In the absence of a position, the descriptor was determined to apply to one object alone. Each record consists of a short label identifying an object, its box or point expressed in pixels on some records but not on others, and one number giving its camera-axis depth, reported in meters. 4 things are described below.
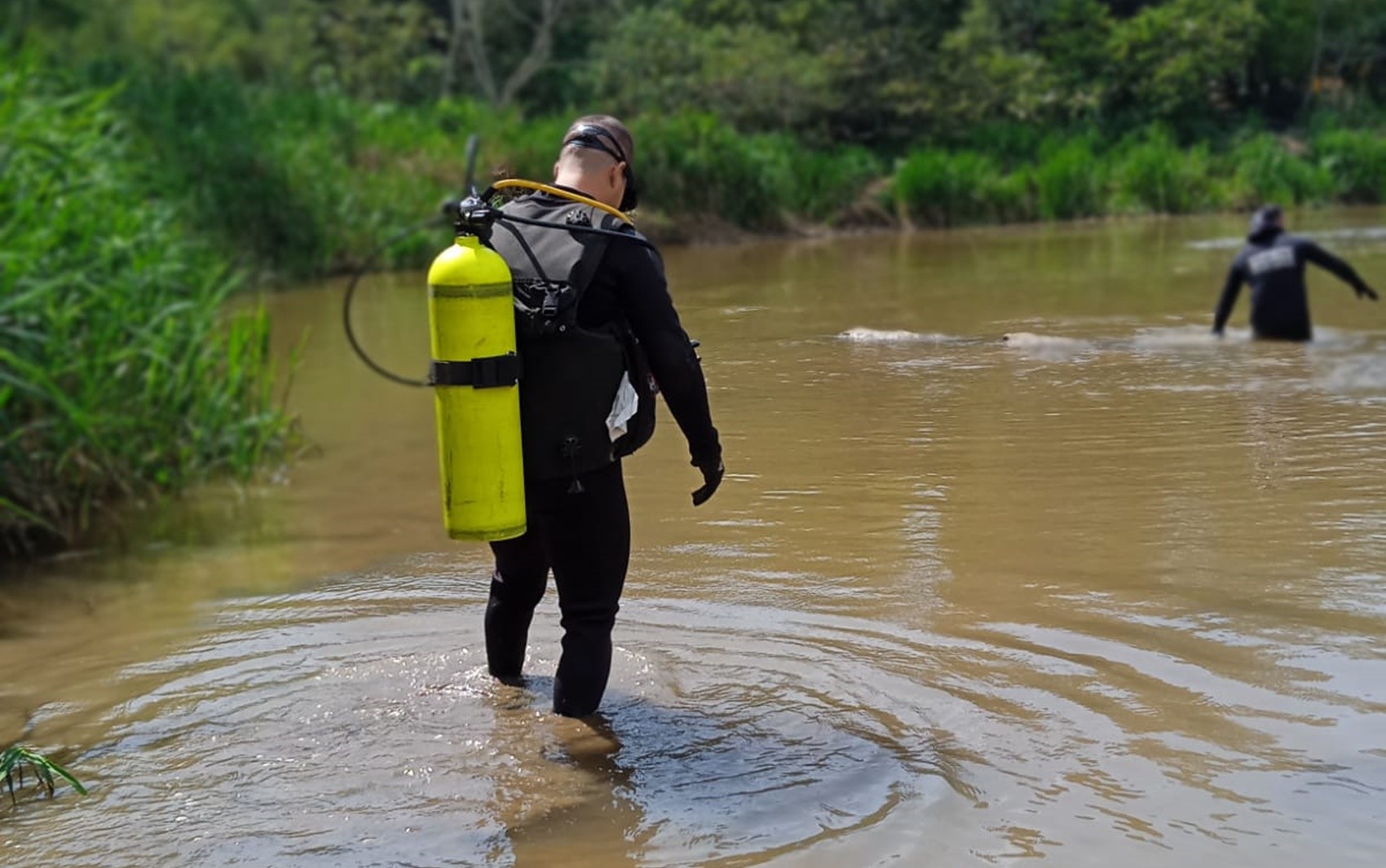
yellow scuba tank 3.65
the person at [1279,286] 9.39
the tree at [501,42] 32.09
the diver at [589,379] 3.80
